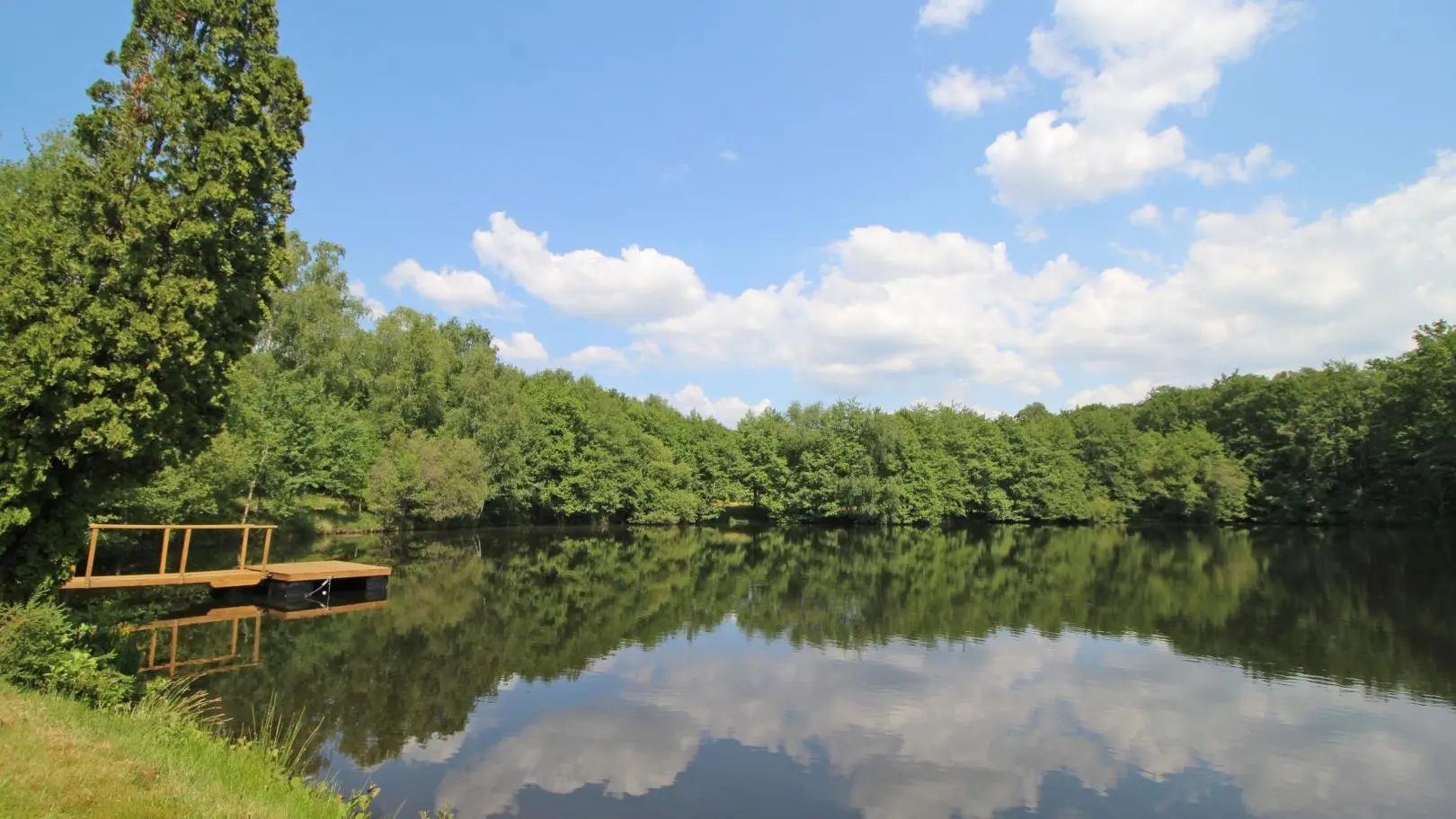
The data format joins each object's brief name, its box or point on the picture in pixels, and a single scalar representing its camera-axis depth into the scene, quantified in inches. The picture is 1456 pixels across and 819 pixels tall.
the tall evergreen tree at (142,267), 383.6
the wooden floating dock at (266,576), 775.7
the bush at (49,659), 347.9
